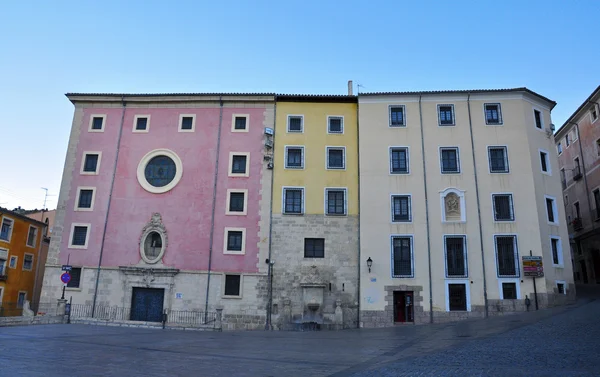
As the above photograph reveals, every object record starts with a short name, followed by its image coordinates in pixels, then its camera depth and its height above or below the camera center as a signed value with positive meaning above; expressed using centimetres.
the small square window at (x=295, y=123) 3114 +1189
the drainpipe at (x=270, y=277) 2740 +121
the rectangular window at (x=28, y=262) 3956 +247
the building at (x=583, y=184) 3709 +1054
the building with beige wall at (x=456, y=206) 2661 +590
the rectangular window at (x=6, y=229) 3703 +493
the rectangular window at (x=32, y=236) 4016 +477
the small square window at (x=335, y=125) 3095 +1177
